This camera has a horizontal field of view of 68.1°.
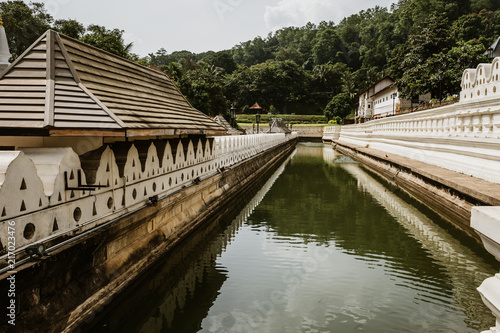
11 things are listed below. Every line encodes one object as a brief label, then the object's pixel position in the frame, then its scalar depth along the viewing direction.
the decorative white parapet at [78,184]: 3.33
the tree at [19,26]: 29.88
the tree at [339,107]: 71.94
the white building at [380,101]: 45.43
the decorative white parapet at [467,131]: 9.62
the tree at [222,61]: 95.38
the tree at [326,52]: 102.94
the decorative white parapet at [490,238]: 1.75
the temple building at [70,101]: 3.90
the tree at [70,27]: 32.00
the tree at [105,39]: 30.02
